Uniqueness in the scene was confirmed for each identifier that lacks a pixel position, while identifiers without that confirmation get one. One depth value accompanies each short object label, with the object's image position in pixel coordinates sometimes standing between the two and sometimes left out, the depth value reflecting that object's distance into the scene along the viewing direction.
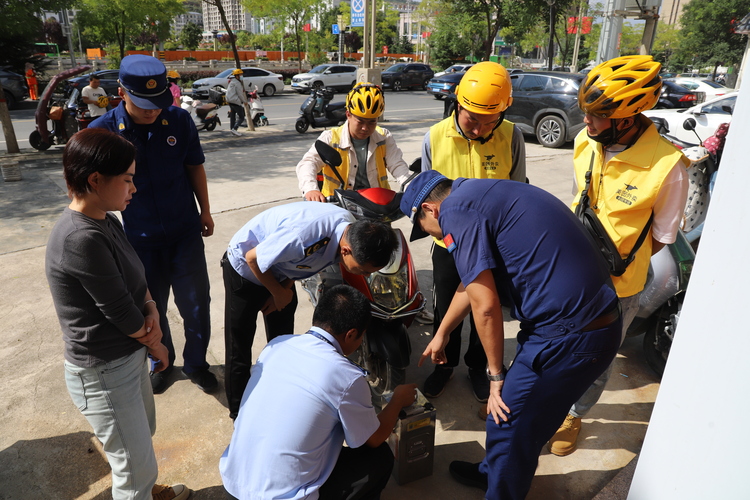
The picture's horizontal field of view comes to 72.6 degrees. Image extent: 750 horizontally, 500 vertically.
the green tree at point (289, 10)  17.92
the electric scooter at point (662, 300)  3.31
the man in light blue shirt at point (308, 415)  1.85
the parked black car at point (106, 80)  15.67
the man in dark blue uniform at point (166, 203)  2.82
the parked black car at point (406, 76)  27.50
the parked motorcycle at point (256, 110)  13.53
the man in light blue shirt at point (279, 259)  2.28
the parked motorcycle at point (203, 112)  12.61
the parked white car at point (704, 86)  19.09
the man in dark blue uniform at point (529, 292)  1.89
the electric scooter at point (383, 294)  2.90
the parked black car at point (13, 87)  16.95
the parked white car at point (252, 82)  19.84
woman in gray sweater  1.82
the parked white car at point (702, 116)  9.68
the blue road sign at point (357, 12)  14.84
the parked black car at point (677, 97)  14.15
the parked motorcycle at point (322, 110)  11.61
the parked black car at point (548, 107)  11.27
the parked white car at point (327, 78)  24.47
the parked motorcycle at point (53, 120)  10.18
